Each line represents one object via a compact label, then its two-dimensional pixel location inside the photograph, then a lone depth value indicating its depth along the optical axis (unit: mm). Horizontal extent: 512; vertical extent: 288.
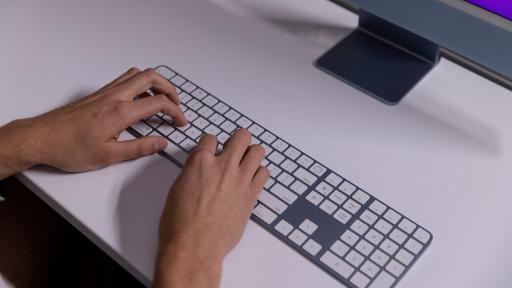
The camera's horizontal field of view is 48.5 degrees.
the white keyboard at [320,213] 656
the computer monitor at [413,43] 735
